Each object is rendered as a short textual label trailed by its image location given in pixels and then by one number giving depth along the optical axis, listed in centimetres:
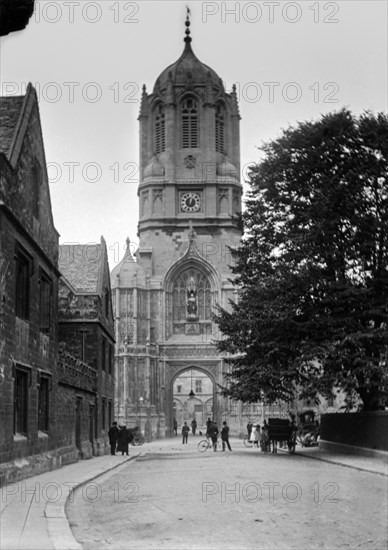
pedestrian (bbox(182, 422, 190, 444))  5286
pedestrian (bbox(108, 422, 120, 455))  3656
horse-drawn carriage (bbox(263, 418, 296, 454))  3456
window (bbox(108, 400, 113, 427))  4248
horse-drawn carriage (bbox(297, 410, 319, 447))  4145
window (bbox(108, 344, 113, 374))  4234
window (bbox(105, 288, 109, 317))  4072
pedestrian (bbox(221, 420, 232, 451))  3881
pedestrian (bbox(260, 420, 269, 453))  3581
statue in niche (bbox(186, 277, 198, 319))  7024
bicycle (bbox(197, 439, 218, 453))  3944
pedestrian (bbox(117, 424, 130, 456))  3662
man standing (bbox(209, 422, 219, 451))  3931
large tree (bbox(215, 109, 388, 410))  3038
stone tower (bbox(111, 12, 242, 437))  6712
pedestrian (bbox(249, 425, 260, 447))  4484
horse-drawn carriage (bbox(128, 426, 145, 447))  5130
